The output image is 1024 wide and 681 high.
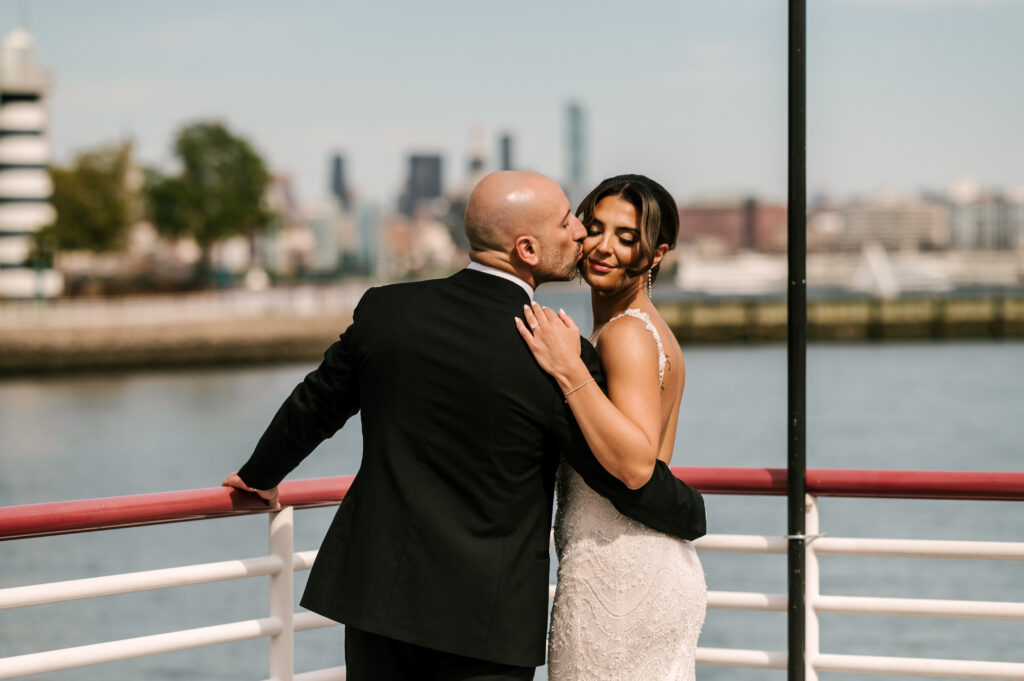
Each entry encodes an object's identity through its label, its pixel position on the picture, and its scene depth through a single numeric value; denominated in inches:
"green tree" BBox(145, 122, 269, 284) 2807.6
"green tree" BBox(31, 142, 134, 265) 2568.9
